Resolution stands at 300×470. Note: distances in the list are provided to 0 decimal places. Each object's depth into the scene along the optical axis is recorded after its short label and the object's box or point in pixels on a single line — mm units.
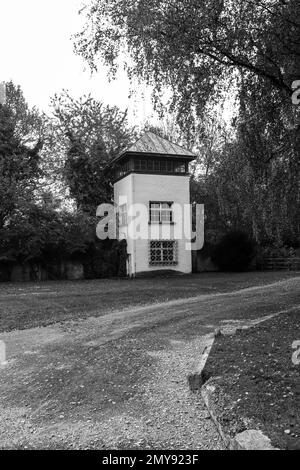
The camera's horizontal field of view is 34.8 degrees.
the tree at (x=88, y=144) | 34312
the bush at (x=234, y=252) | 33097
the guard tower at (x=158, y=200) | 29719
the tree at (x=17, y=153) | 28719
